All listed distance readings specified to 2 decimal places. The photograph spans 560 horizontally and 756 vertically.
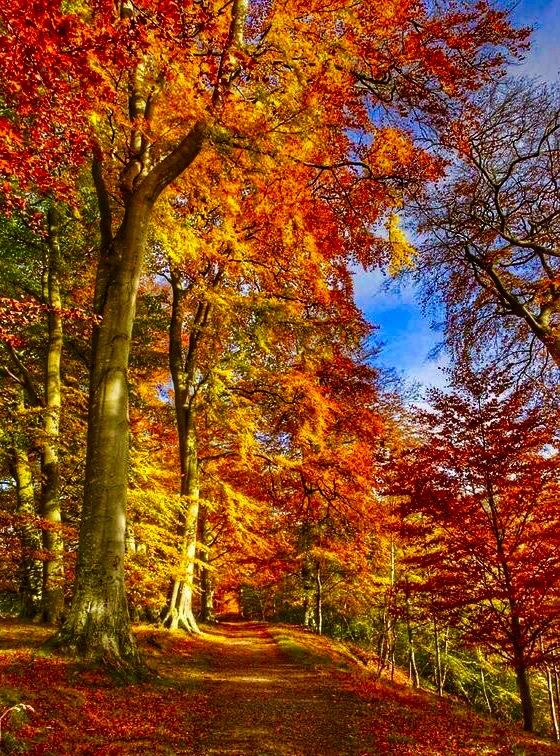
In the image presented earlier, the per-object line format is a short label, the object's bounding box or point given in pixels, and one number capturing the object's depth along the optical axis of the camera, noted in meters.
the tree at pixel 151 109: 7.07
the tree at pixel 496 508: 9.10
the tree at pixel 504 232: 12.74
